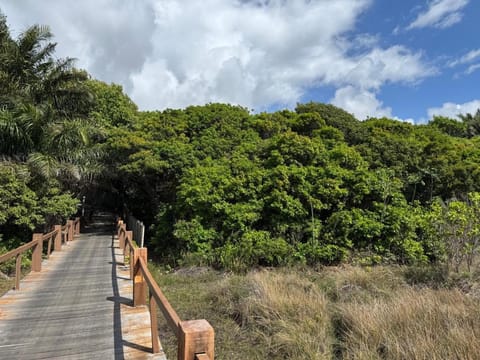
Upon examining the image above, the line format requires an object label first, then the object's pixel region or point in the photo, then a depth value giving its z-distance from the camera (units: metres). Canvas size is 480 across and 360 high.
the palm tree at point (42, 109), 11.73
